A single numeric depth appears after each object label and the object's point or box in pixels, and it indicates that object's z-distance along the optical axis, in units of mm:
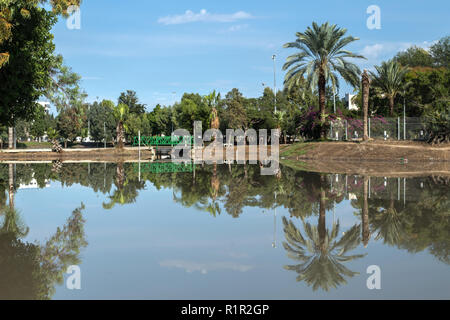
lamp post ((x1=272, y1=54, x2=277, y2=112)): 65938
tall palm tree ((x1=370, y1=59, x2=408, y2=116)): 48500
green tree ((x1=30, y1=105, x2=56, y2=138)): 94256
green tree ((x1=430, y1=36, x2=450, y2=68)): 71188
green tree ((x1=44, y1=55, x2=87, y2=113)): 27922
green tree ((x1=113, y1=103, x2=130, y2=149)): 52750
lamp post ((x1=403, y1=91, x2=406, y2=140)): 37531
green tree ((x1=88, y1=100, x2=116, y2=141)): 89562
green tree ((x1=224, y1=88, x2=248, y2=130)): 62625
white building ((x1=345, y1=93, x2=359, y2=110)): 107631
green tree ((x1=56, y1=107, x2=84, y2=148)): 85938
